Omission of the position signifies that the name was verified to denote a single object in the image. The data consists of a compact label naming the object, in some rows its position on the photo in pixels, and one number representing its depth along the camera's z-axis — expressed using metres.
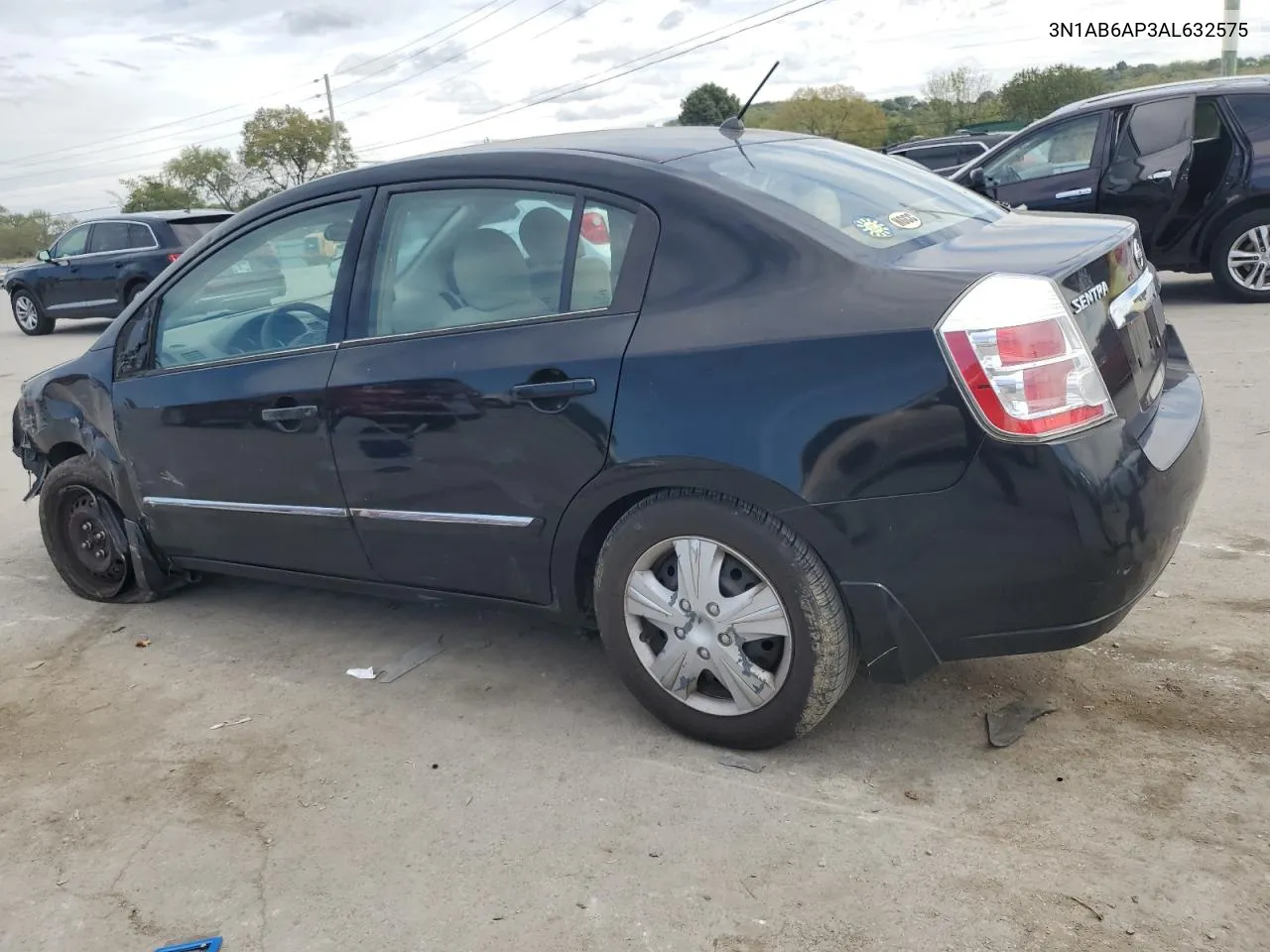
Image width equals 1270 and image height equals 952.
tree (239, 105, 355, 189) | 68.12
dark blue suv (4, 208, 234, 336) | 15.38
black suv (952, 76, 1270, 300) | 8.74
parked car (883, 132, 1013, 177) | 22.42
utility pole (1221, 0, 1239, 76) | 21.64
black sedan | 2.67
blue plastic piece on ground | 2.54
